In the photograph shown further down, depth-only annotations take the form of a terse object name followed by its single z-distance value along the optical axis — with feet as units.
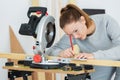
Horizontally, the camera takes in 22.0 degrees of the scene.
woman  7.56
